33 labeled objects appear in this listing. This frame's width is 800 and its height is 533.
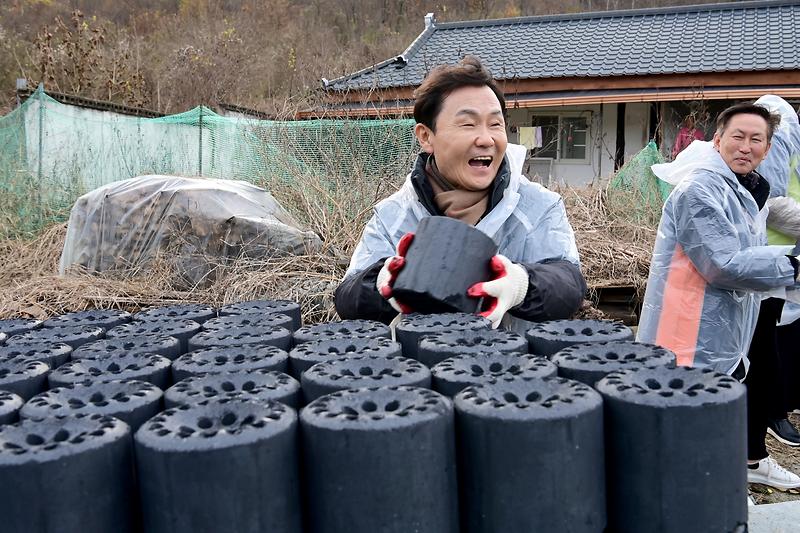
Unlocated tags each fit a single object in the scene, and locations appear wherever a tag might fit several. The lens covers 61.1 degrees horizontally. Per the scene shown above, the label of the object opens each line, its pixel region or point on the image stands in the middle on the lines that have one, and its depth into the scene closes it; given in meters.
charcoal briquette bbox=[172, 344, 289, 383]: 1.20
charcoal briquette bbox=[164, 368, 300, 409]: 1.02
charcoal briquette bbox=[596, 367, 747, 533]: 0.93
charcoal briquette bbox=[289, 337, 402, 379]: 1.24
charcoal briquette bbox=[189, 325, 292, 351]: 1.41
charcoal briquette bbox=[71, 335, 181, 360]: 1.33
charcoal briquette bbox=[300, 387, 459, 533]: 0.86
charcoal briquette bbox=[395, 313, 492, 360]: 1.40
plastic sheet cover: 5.05
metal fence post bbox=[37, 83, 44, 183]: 7.21
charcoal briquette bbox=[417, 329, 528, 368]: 1.26
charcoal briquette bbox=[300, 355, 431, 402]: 1.06
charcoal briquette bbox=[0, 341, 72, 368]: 1.33
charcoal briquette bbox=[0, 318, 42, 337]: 1.65
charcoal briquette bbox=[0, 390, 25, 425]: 1.01
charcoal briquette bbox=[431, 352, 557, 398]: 1.08
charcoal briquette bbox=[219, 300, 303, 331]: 1.77
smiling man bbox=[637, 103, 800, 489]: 2.69
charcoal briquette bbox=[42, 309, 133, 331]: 1.70
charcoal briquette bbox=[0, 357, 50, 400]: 1.15
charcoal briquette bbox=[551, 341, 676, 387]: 1.12
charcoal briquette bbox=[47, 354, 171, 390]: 1.16
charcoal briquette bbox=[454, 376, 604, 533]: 0.89
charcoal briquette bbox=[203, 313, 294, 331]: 1.59
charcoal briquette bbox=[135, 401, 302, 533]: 0.83
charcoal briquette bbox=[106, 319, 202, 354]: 1.50
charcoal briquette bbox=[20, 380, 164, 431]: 1.00
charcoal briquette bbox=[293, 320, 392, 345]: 1.44
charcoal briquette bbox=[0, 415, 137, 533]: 0.82
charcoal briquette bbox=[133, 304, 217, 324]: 1.73
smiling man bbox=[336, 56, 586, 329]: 1.90
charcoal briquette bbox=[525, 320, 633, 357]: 1.33
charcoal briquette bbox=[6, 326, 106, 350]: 1.50
